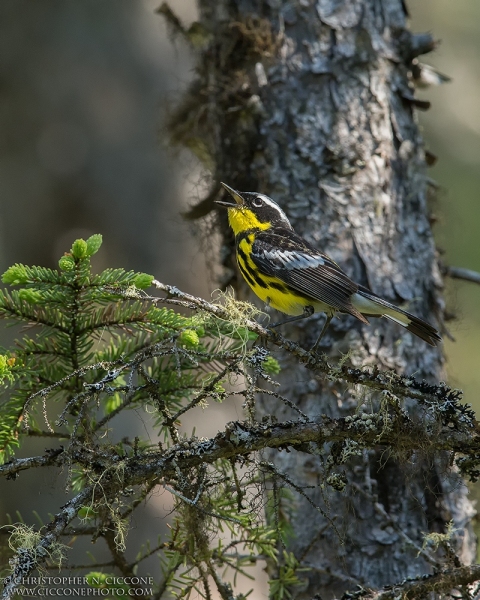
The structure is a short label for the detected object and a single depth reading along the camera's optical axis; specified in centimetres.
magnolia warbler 652
